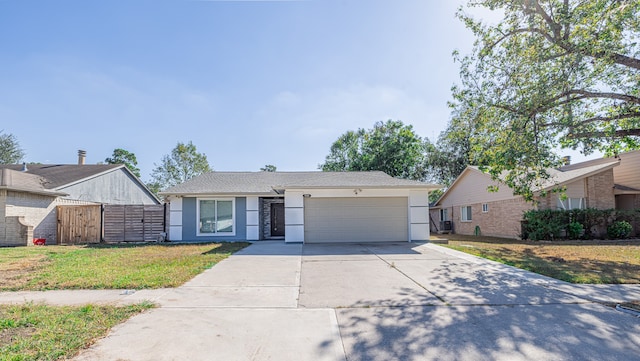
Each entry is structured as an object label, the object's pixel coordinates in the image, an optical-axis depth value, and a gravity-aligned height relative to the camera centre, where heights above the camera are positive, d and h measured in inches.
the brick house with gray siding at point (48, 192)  531.5 +30.2
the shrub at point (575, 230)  593.6 -57.0
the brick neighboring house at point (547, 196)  645.9 +7.8
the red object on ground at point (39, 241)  545.6 -57.9
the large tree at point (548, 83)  312.7 +132.4
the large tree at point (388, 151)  1162.0 +193.0
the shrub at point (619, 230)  606.5 -59.4
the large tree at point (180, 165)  1398.9 +177.1
